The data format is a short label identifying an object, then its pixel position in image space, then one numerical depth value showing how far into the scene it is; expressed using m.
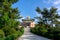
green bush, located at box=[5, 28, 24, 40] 4.63
